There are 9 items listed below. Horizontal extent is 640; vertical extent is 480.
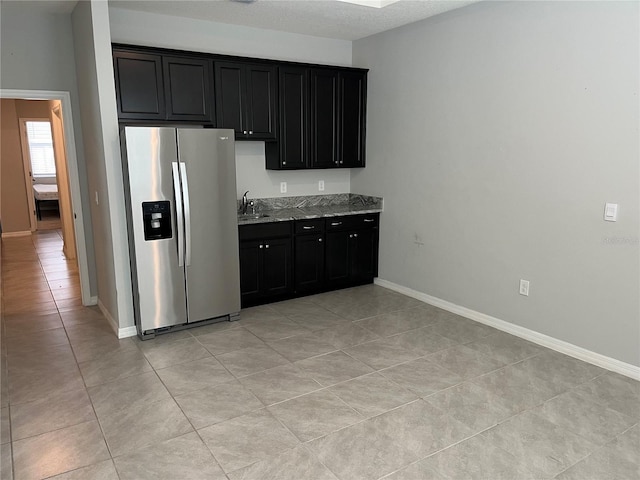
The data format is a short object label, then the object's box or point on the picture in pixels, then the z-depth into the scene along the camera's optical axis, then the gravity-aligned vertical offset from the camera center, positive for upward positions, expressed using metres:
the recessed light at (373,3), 3.89 +1.33
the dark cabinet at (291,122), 4.79 +0.44
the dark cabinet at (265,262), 4.54 -0.97
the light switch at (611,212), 3.20 -0.35
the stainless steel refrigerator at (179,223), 3.68 -0.48
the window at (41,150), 10.94 +0.40
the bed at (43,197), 9.78 -0.63
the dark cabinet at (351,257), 5.09 -1.04
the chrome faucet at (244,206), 4.95 -0.44
